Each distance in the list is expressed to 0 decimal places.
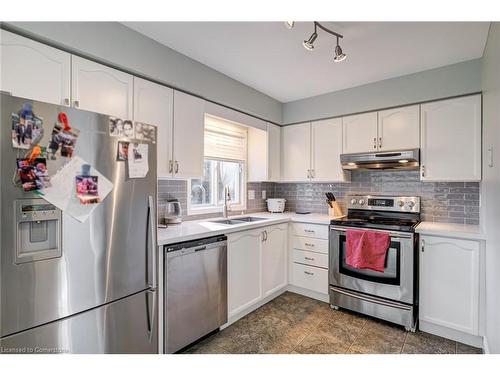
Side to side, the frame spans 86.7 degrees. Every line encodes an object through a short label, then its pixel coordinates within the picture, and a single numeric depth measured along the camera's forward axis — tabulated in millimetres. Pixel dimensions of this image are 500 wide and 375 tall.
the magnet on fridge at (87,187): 1308
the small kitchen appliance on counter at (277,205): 3674
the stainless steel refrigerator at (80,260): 1127
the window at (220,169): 2969
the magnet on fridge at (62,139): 1229
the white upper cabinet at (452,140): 2379
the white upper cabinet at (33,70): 1403
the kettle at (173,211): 2469
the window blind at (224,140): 3028
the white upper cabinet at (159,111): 2021
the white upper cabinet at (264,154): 3434
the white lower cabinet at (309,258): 2926
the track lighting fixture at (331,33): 1756
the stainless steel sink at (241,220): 2850
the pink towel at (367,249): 2447
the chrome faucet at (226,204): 3014
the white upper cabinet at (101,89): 1683
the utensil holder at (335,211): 3305
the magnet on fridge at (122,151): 1496
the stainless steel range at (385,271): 2359
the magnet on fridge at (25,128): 1130
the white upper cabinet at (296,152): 3439
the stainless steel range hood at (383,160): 2625
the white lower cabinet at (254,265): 2410
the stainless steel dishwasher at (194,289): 1869
